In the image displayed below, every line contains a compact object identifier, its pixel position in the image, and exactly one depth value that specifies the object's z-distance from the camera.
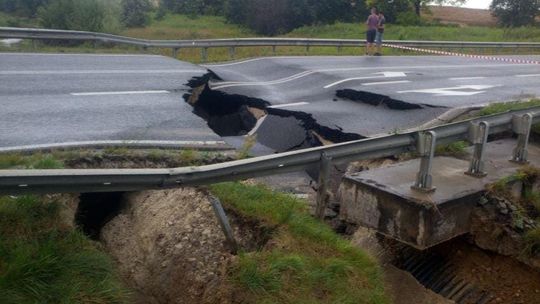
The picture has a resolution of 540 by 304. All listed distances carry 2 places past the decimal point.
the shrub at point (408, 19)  45.16
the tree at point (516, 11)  50.53
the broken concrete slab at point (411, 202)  5.37
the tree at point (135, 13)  40.26
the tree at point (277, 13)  42.44
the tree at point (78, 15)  21.59
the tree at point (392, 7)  47.56
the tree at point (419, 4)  48.66
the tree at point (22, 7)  39.79
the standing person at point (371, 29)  19.75
